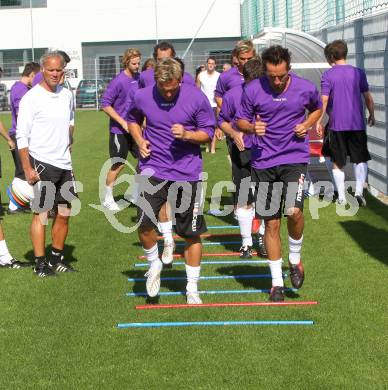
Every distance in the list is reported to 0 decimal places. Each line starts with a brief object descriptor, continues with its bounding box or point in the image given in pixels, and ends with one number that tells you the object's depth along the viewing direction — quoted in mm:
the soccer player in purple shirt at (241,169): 9086
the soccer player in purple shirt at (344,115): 12070
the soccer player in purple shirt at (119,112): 11836
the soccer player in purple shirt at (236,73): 9250
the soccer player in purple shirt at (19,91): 12742
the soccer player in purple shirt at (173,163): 7324
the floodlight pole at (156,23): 50950
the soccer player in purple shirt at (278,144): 7434
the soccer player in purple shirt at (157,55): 9430
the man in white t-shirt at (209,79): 21875
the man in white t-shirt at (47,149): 8383
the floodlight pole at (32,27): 49831
